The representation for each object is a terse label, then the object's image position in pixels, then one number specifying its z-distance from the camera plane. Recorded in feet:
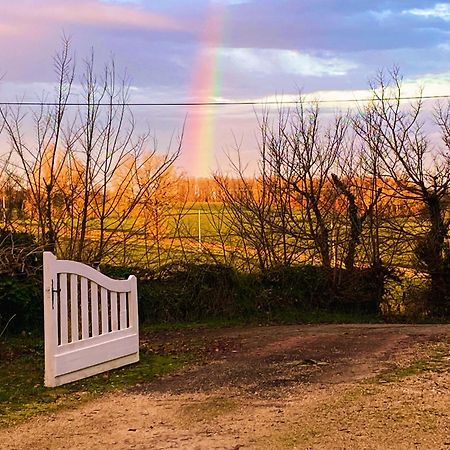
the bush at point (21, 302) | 28.35
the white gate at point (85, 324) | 17.52
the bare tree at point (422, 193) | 37.11
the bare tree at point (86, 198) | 33.01
